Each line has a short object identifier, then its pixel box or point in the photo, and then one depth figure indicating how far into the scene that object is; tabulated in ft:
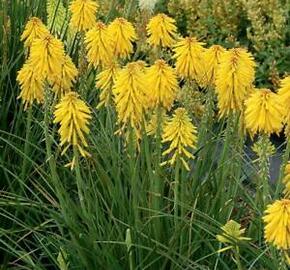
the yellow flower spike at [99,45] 9.66
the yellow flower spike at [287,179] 8.50
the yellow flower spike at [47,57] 9.10
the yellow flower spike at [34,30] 10.22
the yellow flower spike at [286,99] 8.29
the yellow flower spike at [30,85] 9.63
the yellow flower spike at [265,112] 8.16
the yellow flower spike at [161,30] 10.04
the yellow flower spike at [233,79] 8.78
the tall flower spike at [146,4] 10.88
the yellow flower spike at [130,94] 8.69
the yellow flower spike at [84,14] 10.52
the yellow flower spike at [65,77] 9.67
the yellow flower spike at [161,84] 8.82
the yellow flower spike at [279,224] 7.17
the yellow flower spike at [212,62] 9.53
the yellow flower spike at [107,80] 9.58
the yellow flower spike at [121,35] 9.93
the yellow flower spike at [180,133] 8.84
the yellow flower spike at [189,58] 9.25
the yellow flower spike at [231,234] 8.04
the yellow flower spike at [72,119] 8.66
